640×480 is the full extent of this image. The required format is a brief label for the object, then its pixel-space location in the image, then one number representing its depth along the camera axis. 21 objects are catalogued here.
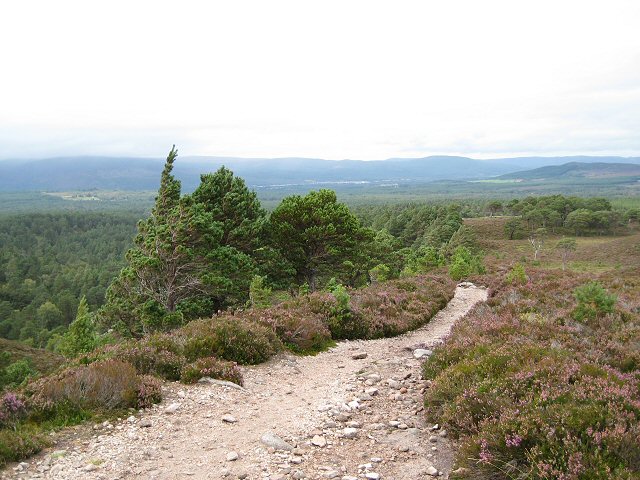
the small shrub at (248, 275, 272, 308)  18.77
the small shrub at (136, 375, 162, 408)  7.23
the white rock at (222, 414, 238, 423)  7.03
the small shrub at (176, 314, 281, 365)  9.73
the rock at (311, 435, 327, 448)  6.25
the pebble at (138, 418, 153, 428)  6.65
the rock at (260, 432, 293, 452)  6.12
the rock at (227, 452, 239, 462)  5.79
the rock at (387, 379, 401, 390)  8.80
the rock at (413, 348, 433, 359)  11.20
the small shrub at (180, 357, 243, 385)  8.49
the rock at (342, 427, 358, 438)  6.56
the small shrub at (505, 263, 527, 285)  22.82
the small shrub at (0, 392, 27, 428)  6.22
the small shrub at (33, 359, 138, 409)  6.91
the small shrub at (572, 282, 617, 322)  11.97
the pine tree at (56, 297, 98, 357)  27.42
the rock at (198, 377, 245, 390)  8.41
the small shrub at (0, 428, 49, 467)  5.41
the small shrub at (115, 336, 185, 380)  8.56
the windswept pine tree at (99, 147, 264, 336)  21.56
